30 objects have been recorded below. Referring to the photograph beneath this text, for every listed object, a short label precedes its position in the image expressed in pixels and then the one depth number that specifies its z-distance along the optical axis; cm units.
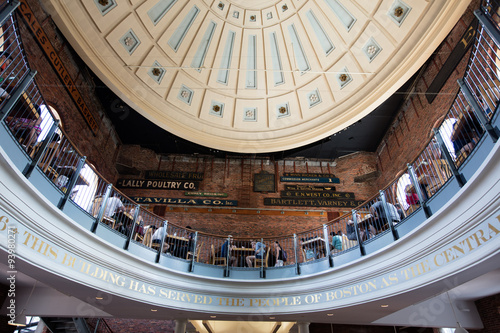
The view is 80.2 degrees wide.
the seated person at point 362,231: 719
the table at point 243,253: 1035
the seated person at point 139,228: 820
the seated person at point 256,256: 924
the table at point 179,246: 879
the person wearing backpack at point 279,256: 929
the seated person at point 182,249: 883
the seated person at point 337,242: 812
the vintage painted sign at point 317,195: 1498
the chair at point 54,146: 548
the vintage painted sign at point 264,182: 1560
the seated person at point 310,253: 896
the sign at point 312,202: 1466
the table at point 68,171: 650
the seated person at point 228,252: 898
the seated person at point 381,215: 674
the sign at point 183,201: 1466
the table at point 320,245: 920
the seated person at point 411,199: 681
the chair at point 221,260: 923
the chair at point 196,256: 880
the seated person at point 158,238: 820
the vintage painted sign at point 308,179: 1565
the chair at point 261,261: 914
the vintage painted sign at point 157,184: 1508
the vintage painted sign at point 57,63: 886
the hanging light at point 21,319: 793
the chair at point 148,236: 823
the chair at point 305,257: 880
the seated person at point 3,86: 543
